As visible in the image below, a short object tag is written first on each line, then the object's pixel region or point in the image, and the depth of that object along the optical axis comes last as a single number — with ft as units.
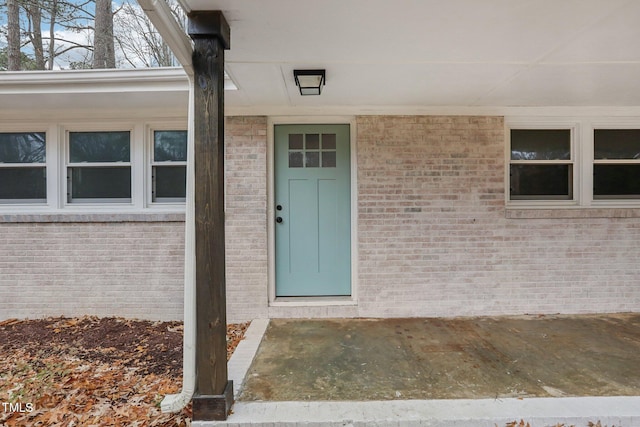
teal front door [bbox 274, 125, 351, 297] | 12.53
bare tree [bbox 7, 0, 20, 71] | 19.38
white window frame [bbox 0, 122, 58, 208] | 12.50
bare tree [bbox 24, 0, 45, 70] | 19.67
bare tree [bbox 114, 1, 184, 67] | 23.65
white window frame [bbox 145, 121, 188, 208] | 12.62
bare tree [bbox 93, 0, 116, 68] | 21.66
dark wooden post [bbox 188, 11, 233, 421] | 6.43
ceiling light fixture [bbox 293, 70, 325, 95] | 8.91
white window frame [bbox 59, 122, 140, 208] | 12.57
